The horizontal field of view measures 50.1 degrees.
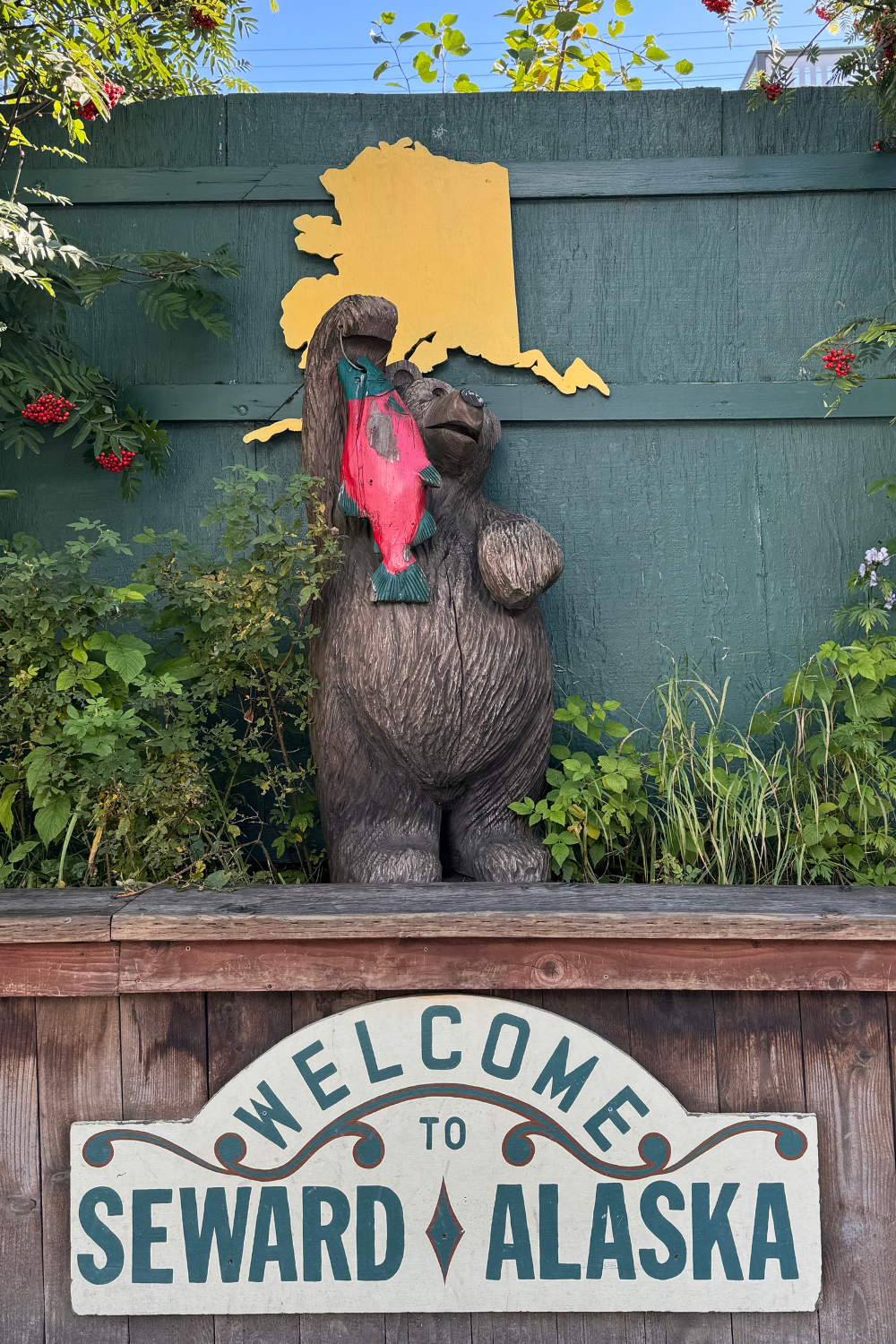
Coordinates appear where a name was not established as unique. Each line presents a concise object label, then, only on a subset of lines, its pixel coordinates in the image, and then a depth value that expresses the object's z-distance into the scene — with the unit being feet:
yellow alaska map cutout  8.13
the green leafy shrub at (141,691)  6.26
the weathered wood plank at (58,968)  5.44
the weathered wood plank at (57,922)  5.40
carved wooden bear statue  6.48
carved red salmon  6.52
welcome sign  5.20
